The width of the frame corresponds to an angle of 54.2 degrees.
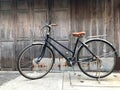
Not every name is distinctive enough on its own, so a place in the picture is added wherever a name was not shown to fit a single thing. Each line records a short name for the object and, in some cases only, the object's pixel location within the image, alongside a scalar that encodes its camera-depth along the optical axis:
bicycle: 2.84
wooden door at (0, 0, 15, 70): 3.63
